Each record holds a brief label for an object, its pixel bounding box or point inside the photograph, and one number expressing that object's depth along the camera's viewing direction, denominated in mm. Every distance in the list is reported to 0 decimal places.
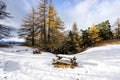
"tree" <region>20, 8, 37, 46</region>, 13592
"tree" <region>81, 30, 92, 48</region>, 18991
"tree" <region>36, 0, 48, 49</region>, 12942
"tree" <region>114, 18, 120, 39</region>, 21264
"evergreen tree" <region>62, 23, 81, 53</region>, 18996
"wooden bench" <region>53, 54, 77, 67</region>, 5613
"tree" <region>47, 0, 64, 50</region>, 12932
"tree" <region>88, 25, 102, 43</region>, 17964
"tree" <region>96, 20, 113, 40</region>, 18614
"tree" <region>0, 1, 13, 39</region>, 11286
